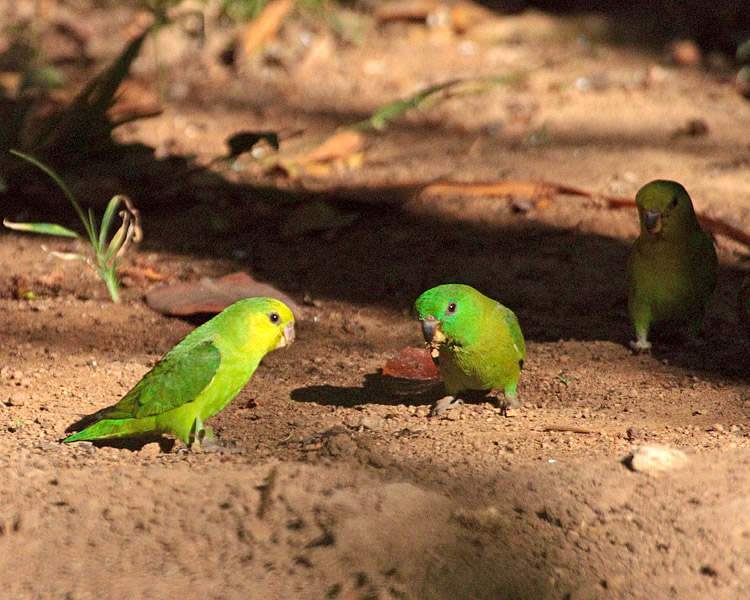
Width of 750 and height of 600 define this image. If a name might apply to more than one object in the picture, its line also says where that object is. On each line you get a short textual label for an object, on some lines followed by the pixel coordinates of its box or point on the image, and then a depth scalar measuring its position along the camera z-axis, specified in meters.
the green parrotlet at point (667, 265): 7.29
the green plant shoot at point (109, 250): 7.92
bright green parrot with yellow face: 5.67
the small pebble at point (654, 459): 4.83
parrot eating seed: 5.75
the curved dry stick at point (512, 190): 10.16
